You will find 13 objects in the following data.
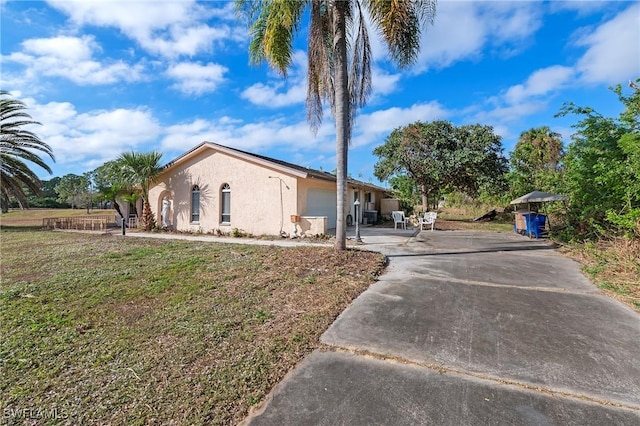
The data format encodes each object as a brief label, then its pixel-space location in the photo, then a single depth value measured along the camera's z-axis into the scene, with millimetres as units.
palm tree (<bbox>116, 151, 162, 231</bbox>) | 15555
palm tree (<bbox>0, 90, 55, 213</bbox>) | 17703
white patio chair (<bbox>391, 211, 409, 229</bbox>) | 17344
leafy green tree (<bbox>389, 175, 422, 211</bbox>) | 24438
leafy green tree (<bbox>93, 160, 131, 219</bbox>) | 16359
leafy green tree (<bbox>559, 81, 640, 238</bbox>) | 7492
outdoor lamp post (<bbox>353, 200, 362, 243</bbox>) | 11508
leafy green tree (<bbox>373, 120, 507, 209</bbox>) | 21234
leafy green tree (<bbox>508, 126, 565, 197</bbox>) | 15600
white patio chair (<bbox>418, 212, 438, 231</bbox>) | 16453
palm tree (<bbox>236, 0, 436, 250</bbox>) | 7773
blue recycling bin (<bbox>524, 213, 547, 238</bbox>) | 13305
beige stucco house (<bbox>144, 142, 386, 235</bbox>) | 13461
